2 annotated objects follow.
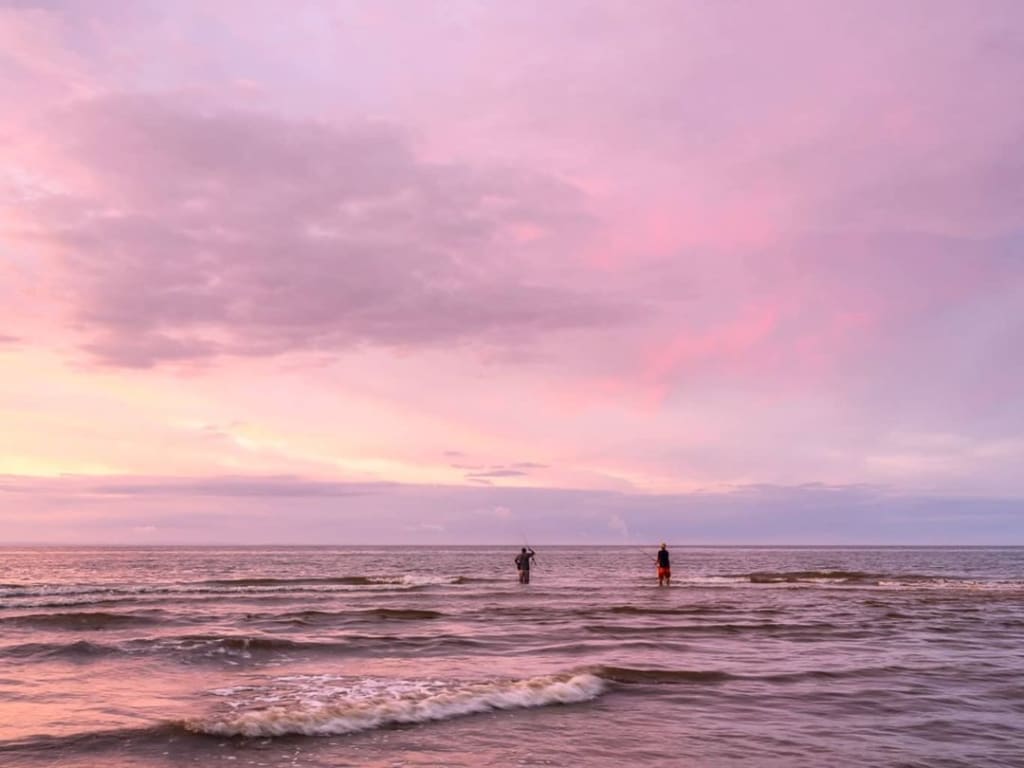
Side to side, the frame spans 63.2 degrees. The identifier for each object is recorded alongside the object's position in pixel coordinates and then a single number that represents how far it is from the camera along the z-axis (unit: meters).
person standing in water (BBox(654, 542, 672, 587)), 46.59
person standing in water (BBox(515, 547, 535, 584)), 50.66
